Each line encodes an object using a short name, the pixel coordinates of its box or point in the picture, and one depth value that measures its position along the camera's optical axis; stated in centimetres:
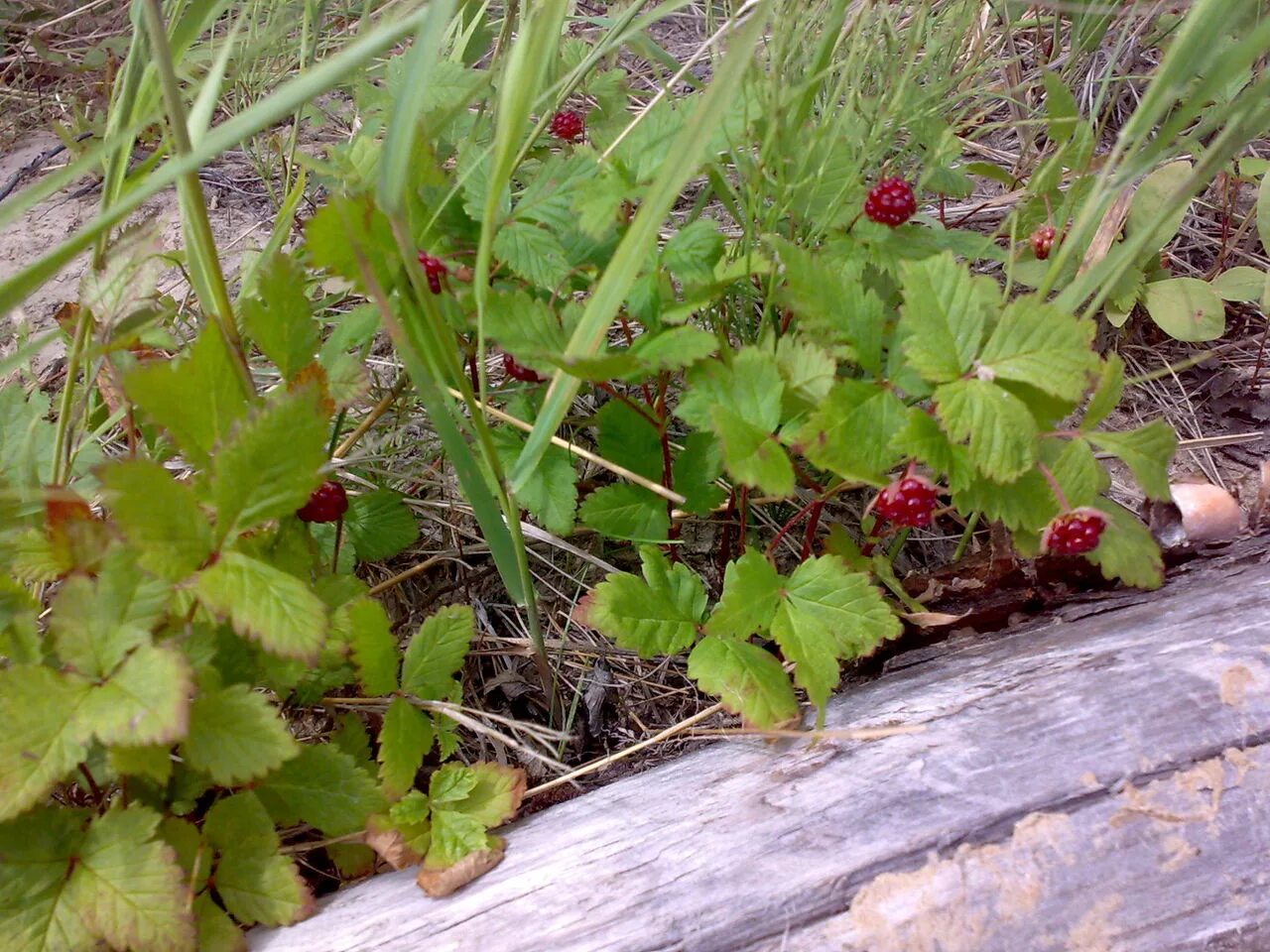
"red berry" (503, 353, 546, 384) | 33
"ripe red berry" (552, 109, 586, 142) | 37
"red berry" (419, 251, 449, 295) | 31
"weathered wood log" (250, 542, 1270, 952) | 26
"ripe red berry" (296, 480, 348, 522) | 30
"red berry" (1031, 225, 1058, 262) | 37
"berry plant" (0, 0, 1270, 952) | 26
